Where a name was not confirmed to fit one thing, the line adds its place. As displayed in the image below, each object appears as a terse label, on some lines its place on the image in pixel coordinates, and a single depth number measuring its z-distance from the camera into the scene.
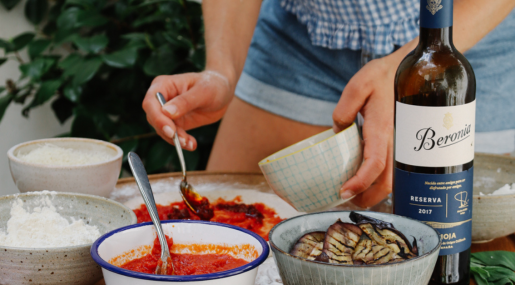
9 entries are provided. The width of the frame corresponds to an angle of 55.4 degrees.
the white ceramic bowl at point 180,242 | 0.61
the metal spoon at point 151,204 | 0.73
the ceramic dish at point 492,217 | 0.89
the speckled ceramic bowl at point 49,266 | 0.72
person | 1.00
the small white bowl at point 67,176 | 1.05
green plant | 2.29
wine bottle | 0.71
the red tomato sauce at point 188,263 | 0.74
